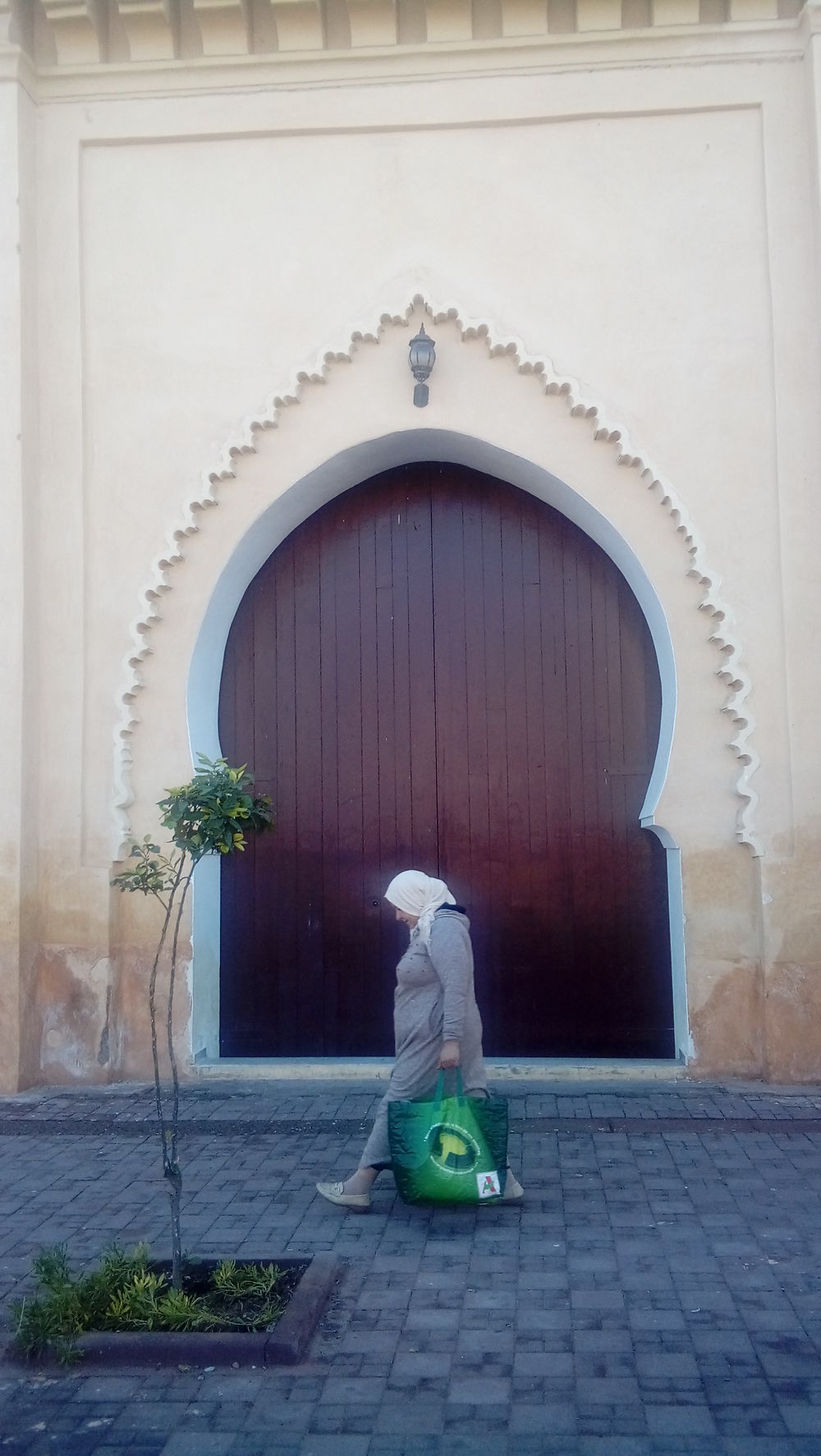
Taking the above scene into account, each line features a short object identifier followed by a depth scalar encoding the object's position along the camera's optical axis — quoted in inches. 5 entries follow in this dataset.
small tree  160.7
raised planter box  141.8
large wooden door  288.2
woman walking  193.0
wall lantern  269.3
